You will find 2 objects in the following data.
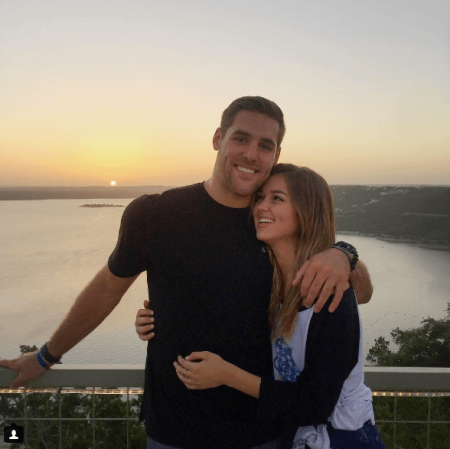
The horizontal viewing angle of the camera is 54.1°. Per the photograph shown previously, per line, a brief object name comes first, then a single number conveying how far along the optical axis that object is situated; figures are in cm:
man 148
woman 124
